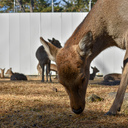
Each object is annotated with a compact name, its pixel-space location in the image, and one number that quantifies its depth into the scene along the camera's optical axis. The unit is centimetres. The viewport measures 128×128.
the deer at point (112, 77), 1250
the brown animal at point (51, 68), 1347
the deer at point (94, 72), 1299
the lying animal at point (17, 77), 1217
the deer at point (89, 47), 338
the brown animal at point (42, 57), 1098
